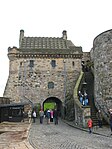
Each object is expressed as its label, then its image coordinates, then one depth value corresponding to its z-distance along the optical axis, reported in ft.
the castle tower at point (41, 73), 58.21
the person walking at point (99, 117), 33.39
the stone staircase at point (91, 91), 37.18
